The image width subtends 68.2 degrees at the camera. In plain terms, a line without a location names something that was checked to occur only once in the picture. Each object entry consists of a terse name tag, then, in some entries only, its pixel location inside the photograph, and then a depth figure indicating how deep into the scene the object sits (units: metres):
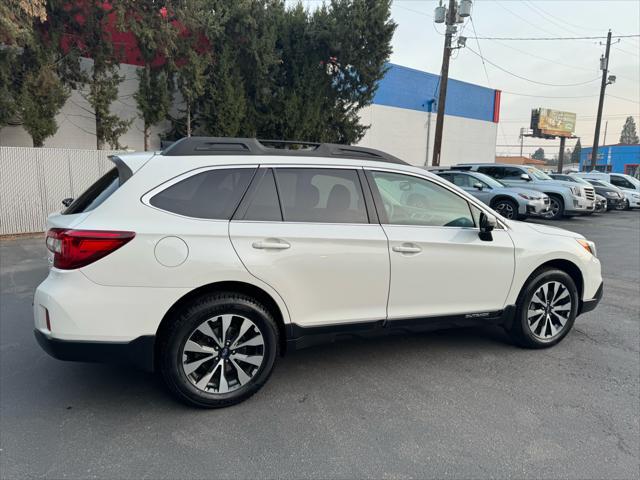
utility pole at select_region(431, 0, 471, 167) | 18.12
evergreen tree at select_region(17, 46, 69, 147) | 11.61
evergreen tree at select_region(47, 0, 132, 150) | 12.04
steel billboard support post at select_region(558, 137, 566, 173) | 46.80
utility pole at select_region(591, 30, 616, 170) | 32.94
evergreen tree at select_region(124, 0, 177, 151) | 12.53
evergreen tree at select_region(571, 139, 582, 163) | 122.75
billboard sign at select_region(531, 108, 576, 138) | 54.81
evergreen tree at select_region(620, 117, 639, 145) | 127.12
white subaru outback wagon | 2.92
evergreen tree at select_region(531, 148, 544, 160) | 162.62
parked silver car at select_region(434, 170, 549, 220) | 13.77
